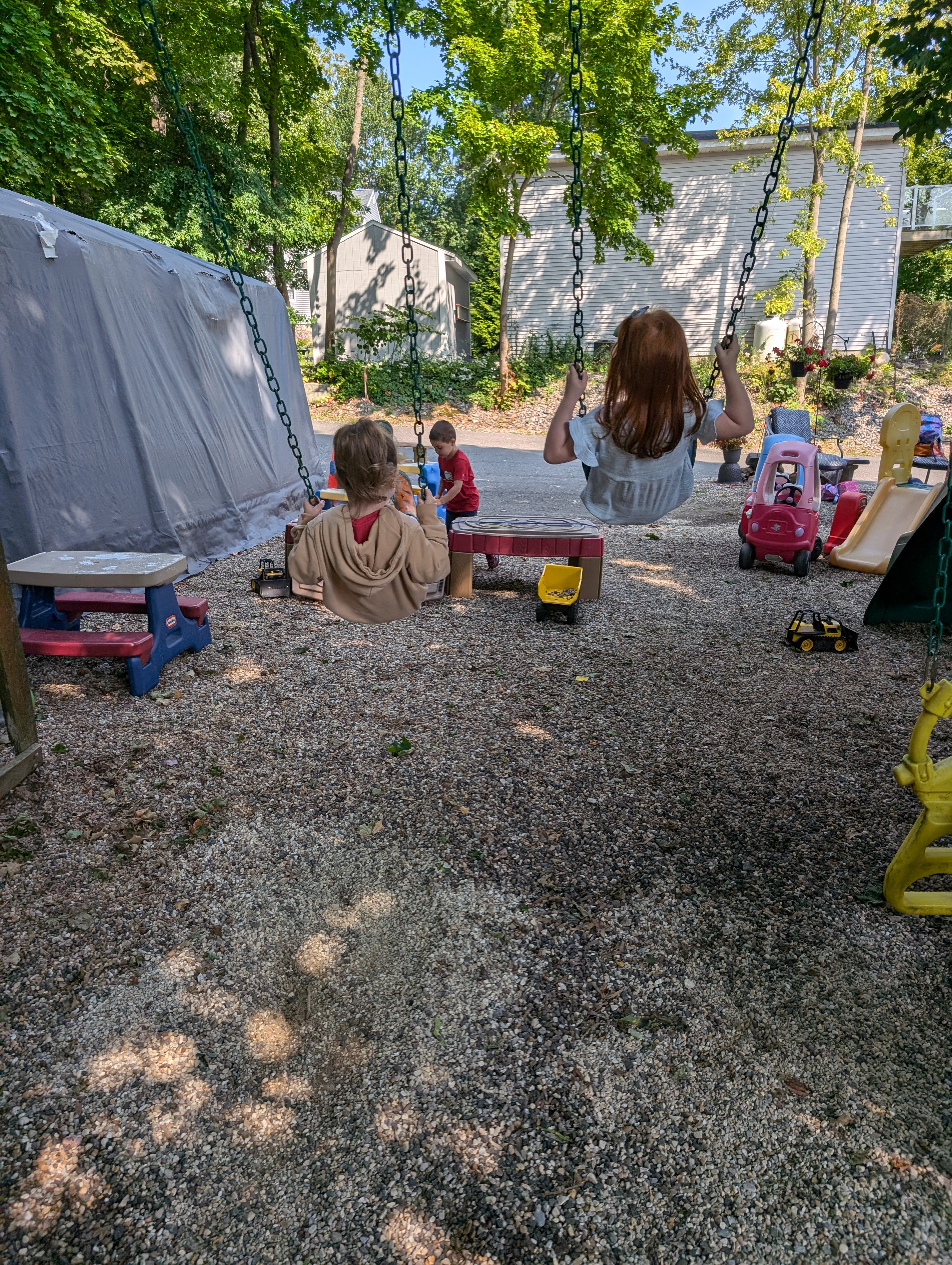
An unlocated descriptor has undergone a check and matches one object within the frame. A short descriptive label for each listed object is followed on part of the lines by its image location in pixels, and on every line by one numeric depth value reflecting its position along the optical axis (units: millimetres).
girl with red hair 3244
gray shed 24516
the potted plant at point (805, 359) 15984
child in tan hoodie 3766
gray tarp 5598
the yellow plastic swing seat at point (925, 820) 2734
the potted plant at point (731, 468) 12484
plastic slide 7512
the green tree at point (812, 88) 15219
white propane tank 18312
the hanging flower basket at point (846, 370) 17141
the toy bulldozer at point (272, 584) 6832
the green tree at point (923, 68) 5551
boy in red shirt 6695
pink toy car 7438
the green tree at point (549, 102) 15477
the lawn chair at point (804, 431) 10601
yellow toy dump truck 6172
